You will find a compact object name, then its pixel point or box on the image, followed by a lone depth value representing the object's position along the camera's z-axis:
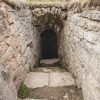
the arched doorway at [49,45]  8.29
